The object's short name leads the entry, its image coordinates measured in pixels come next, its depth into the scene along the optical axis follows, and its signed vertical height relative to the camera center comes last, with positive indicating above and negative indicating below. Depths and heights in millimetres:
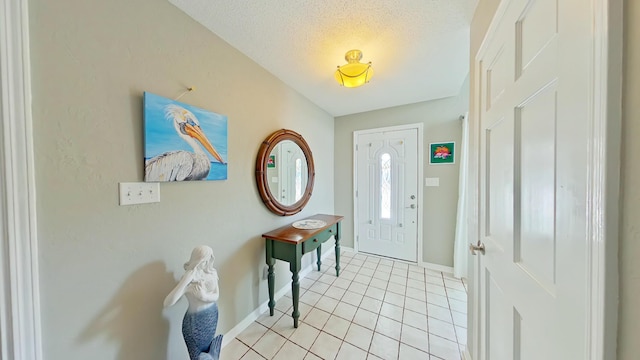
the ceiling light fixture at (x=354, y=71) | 1601 +842
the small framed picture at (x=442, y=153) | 2576 +289
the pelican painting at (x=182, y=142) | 1100 +219
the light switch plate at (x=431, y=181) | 2672 -85
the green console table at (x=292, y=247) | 1697 -627
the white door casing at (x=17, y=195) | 712 -57
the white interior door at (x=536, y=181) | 435 -19
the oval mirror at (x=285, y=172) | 1859 +46
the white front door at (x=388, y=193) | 2818 -257
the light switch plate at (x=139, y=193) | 1026 -80
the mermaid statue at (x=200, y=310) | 1134 -761
